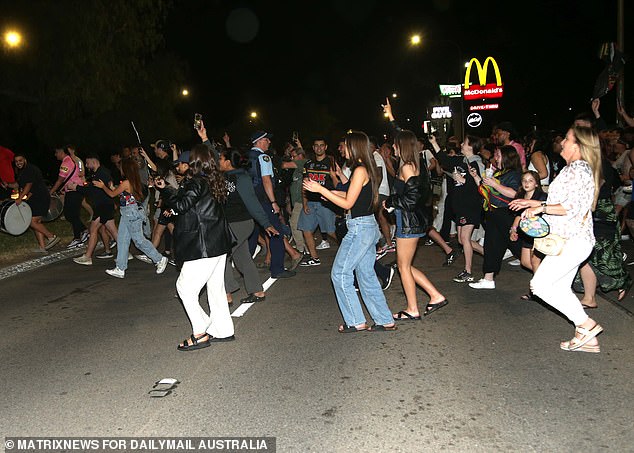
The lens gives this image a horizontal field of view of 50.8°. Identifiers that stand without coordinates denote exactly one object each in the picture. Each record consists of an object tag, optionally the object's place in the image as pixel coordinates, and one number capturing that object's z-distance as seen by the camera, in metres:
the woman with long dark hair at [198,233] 5.75
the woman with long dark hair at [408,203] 6.36
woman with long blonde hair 5.30
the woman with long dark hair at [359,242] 5.98
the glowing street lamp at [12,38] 20.35
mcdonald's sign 38.56
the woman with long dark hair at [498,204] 7.46
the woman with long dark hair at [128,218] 9.59
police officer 9.05
